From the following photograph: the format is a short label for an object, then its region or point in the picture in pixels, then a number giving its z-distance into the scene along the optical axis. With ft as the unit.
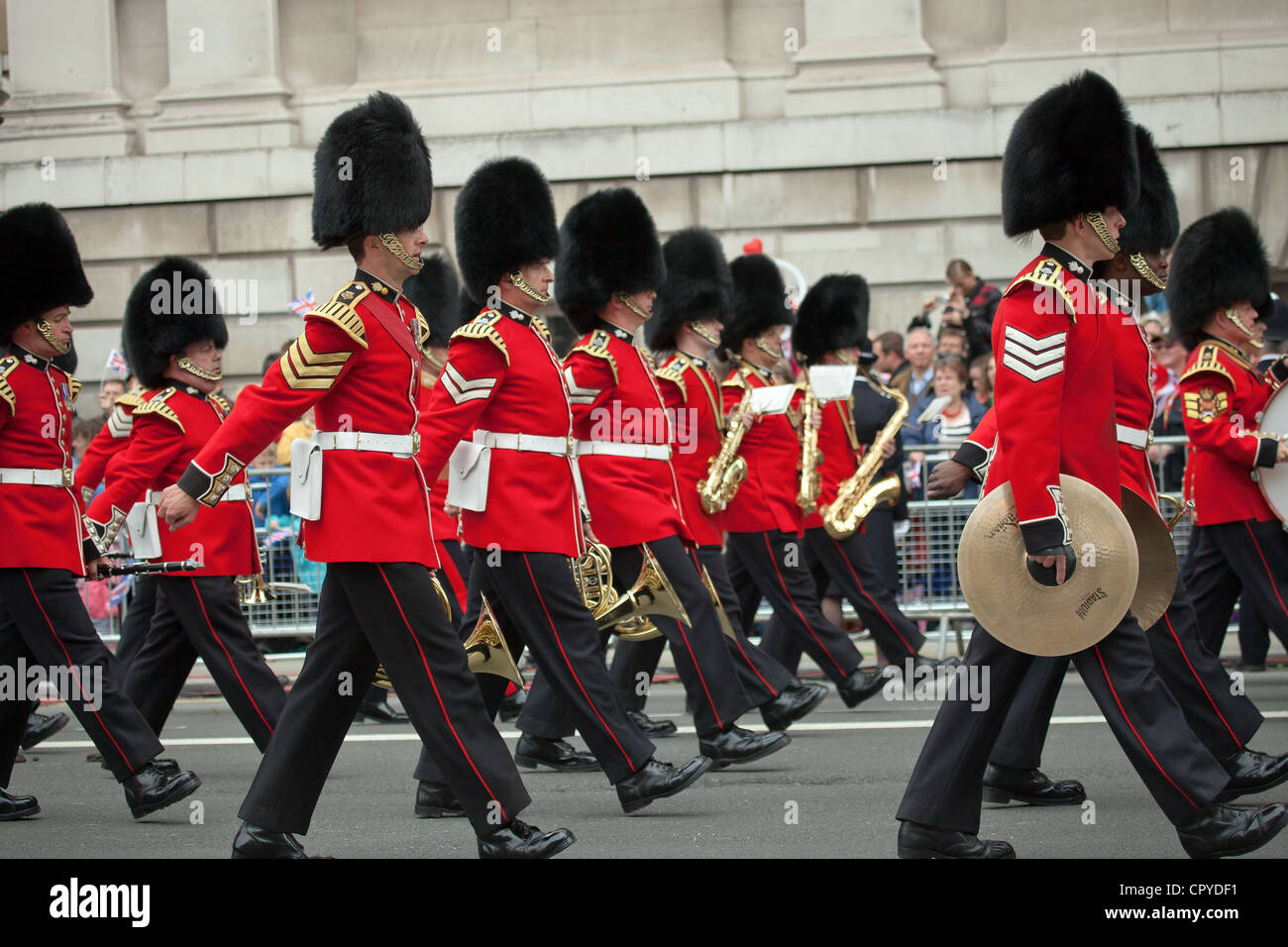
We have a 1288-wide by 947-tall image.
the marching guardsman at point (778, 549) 28.35
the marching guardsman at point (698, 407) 25.58
